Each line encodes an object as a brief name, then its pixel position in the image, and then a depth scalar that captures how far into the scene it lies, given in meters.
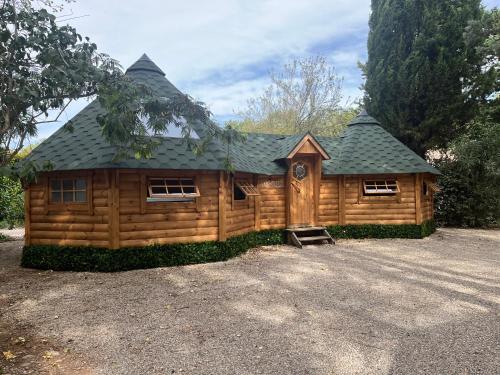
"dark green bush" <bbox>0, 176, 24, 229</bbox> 16.28
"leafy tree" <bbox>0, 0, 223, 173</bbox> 5.58
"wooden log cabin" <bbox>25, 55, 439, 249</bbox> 8.66
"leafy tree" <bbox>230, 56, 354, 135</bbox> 28.27
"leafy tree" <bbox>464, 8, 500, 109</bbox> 15.23
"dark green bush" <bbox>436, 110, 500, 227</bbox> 15.97
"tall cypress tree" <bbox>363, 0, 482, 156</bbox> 17.23
